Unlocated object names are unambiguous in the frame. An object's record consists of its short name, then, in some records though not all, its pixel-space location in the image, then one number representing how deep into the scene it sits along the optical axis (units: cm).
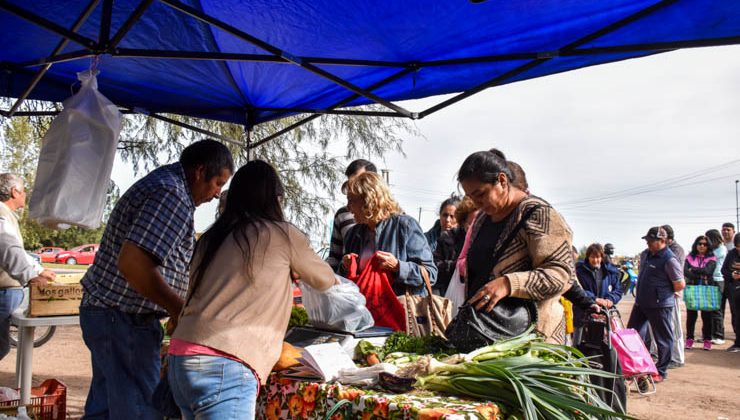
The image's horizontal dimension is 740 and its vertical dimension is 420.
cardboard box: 429
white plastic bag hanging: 311
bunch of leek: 213
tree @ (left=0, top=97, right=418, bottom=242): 1112
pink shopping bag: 529
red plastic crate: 388
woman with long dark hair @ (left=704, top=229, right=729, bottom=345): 1043
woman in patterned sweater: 244
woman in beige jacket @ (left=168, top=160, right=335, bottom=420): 213
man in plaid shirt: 259
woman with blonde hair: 353
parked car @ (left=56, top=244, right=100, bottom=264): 2678
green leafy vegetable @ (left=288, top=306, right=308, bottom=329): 345
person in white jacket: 459
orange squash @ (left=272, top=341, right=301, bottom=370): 252
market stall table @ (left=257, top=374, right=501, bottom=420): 205
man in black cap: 762
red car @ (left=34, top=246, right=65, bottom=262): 2709
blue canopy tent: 292
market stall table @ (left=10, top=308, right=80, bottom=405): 421
